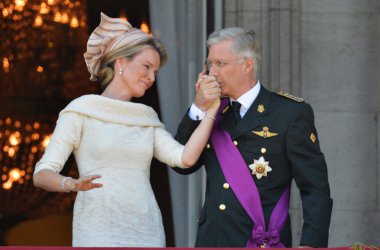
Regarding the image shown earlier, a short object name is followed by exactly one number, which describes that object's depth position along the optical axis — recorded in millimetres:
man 11398
